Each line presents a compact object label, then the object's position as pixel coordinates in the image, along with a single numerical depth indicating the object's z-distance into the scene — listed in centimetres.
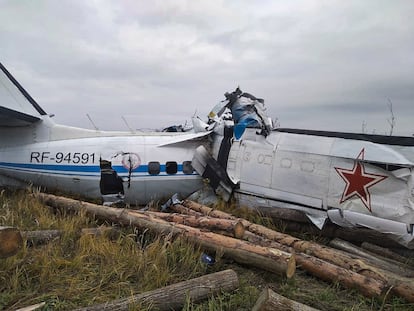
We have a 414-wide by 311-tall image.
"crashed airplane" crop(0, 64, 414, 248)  541
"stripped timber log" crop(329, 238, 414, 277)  474
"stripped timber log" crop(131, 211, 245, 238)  508
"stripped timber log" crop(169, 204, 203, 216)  677
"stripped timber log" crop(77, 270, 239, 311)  330
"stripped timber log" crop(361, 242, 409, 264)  526
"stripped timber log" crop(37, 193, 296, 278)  409
